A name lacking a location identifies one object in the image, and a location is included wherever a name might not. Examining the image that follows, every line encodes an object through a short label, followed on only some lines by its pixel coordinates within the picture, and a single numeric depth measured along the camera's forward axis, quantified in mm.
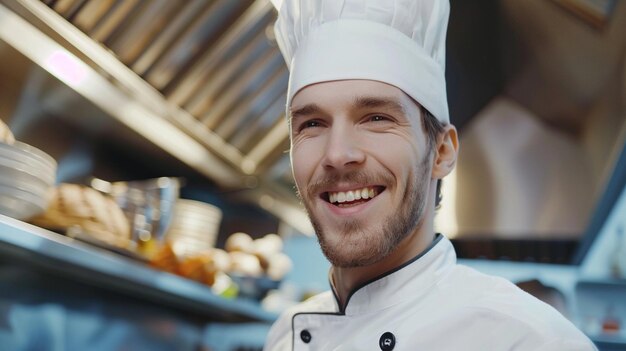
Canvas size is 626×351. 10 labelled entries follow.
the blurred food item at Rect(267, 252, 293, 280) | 2633
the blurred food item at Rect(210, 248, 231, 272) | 2407
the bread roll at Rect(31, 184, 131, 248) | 1702
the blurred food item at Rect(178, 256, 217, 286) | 2129
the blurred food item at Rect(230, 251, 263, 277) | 2502
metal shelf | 1509
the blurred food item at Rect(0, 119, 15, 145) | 1540
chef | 1012
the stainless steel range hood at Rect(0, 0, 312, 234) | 1812
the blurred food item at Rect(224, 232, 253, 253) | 2639
